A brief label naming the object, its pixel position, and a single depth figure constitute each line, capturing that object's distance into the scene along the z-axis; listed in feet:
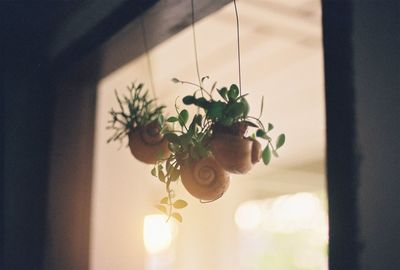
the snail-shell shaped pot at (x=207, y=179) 4.12
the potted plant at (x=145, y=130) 5.16
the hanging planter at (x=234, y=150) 3.91
